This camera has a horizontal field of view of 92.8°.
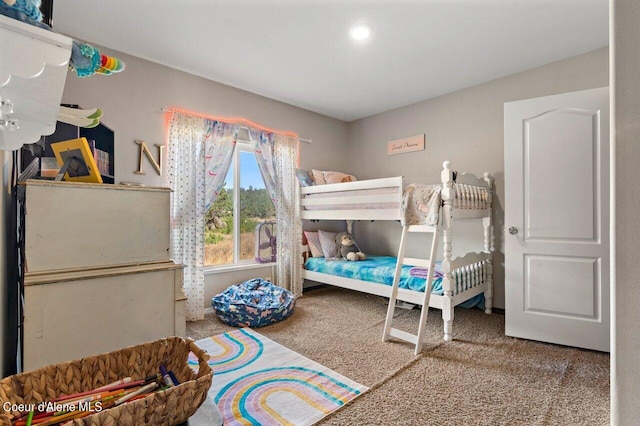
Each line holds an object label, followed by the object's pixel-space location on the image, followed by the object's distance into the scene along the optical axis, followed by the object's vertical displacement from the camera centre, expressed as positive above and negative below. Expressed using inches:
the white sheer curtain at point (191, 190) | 119.5 +9.4
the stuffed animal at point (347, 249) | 146.0 -18.3
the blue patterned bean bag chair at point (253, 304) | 114.2 -36.1
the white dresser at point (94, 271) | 40.7 -8.5
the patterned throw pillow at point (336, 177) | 162.6 +19.4
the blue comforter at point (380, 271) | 109.5 -24.6
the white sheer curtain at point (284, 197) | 148.1 +7.9
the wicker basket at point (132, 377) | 24.1 -16.3
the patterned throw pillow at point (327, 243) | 157.3 -15.9
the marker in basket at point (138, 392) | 28.1 -17.4
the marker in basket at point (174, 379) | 32.4 -18.0
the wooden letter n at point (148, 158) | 113.2 +20.9
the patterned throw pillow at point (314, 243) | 160.6 -16.2
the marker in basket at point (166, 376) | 31.7 -17.7
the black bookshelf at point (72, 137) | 61.9 +17.8
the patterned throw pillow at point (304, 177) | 155.4 +18.3
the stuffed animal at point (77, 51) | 25.6 +16.3
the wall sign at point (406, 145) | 153.9 +35.6
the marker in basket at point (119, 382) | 30.5 -17.4
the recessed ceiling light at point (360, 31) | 92.0 +56.3
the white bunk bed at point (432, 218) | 101.1 -1.8
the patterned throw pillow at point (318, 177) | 159.0 +18.8
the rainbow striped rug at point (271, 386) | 64.4 -42.5
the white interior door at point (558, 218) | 90.7 -2.0
